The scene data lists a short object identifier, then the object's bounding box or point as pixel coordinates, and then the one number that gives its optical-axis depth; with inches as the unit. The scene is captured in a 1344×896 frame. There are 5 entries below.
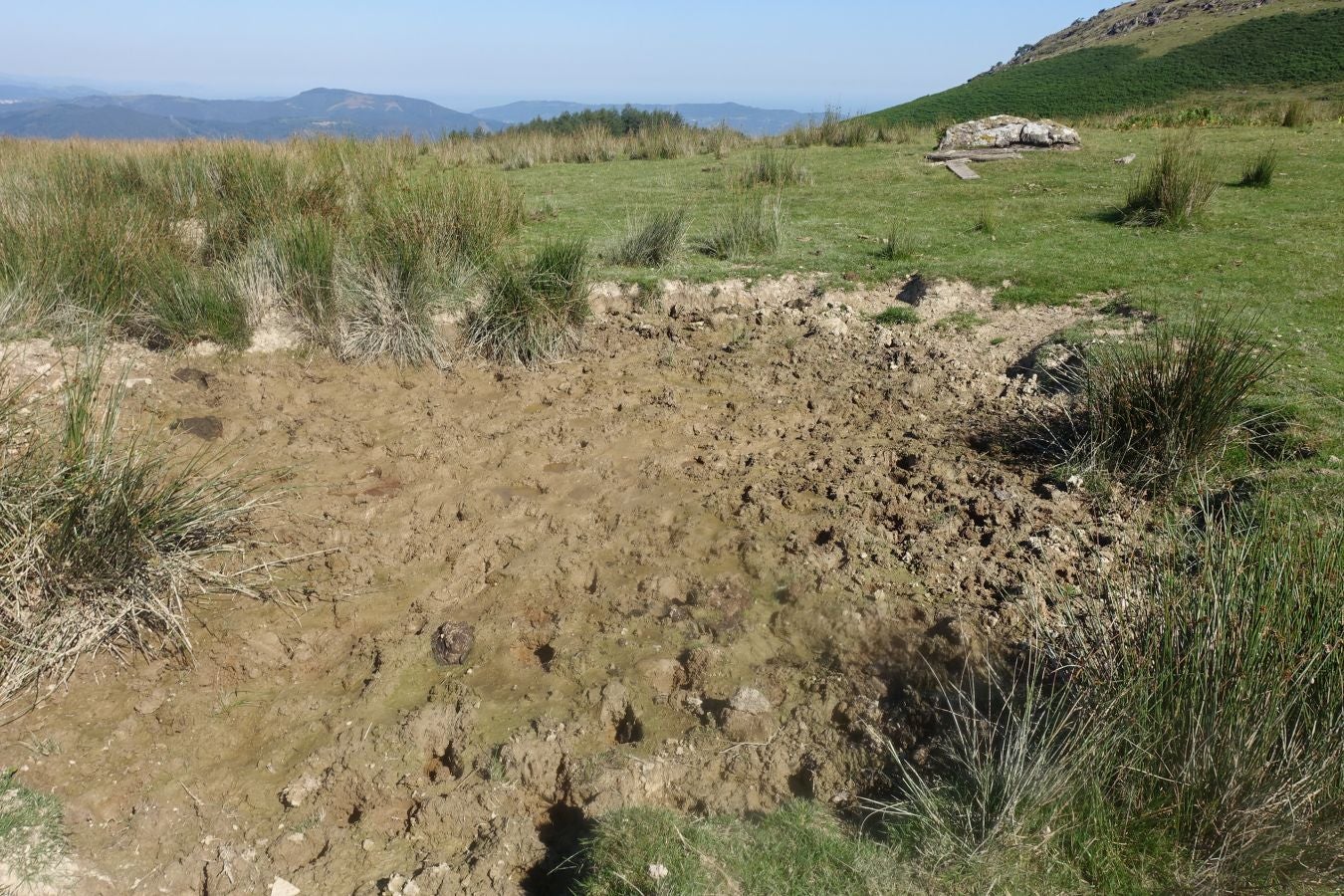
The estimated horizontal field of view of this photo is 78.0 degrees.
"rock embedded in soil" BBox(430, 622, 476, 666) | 128.3
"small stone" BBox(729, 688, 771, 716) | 114.8
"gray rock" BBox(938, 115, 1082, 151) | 477.1
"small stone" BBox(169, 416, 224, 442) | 186.9
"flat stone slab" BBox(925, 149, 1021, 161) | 464.4
